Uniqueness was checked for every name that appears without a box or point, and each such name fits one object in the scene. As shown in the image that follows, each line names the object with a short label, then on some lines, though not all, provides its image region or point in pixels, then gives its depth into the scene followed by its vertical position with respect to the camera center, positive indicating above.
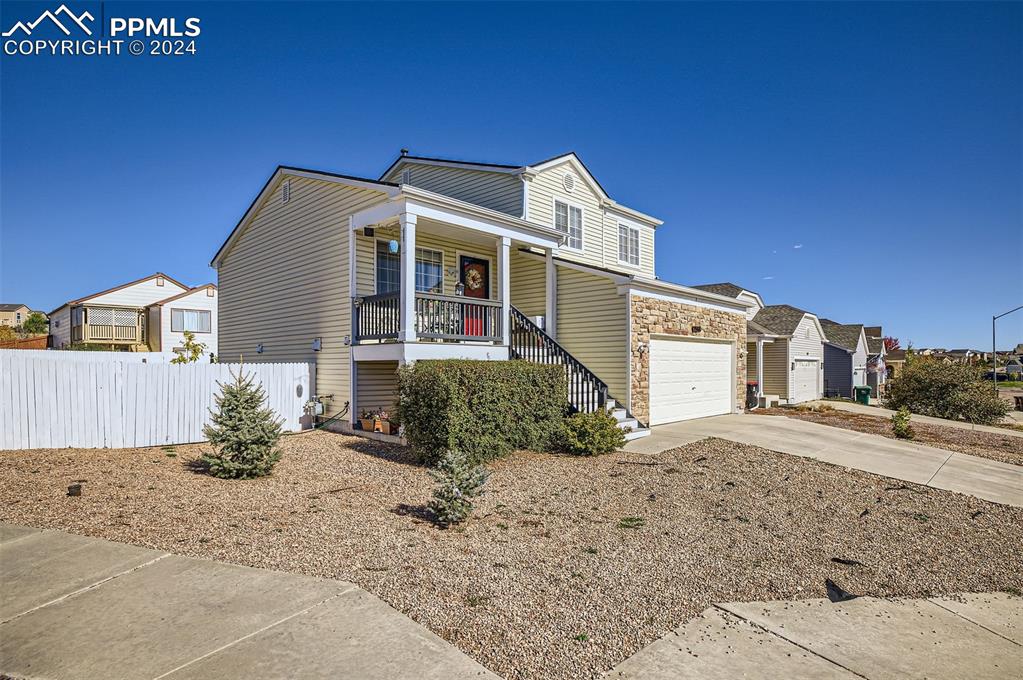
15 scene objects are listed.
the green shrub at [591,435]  9.15 -1.62
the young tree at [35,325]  56.81 +2.12
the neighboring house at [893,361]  41.29 -1.12
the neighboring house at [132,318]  32.53 +1.75
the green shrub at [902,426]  12.14 -1.88
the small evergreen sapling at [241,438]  7.11 -1.33
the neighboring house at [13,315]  74.62 +4.40
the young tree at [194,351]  14.79 -0.19
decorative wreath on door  14.03 +1.85
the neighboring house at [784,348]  23.31 -0.03
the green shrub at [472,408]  7.92 -1.03
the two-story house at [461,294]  10.97 +1.34
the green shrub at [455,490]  5.41 -1.60
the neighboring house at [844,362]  29.92 -0.86
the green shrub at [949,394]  17.97 -1.70
